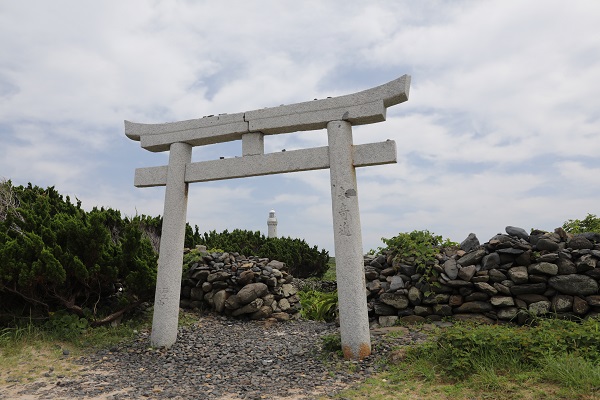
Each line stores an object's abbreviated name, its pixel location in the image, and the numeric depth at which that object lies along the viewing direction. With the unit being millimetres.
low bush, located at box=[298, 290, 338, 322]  8164
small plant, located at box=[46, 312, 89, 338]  6402
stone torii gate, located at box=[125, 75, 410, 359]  5316
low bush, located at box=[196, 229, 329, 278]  13019
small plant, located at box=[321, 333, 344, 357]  5596
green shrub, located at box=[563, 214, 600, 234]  8734
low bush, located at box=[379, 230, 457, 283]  6801
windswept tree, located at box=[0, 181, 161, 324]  6211
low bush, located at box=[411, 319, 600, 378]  4312
